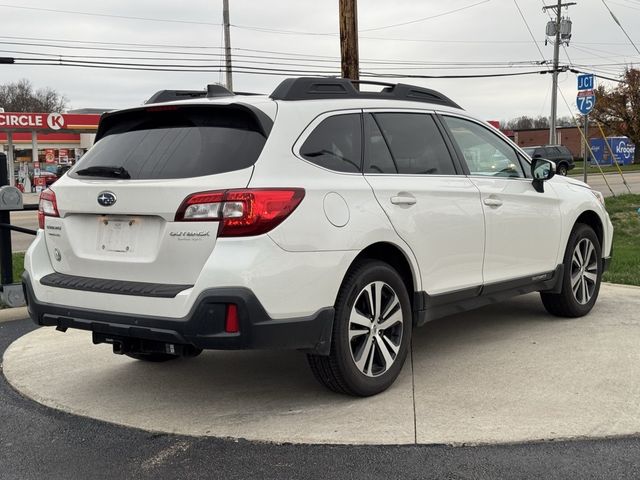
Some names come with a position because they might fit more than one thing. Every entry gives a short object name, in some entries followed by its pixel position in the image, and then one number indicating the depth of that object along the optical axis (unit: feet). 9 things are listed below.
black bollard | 22.79
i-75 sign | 52.44
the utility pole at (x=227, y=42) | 105.19
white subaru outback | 11.48
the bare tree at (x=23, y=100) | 237.66
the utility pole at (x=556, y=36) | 138.92
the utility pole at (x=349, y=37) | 31.09
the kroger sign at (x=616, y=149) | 186.91
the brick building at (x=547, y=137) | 250.78
